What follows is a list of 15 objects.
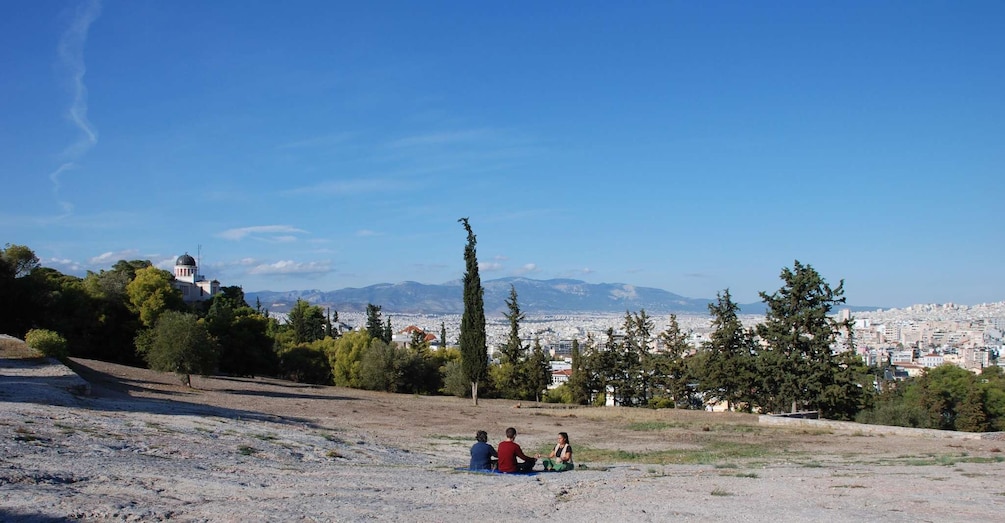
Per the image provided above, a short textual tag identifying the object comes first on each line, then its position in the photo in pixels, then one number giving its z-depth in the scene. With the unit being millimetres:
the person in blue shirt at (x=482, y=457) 14477
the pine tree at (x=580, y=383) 55531
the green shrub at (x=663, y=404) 51169
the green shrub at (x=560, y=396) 59875
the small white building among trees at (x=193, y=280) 100125
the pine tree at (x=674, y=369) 50875
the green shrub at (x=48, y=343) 30172
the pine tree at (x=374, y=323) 78831
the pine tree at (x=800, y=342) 39094
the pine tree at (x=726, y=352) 45281
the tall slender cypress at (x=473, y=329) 45031
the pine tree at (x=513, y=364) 57344
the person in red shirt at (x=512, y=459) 14109
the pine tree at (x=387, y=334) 75375
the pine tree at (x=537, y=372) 56406
